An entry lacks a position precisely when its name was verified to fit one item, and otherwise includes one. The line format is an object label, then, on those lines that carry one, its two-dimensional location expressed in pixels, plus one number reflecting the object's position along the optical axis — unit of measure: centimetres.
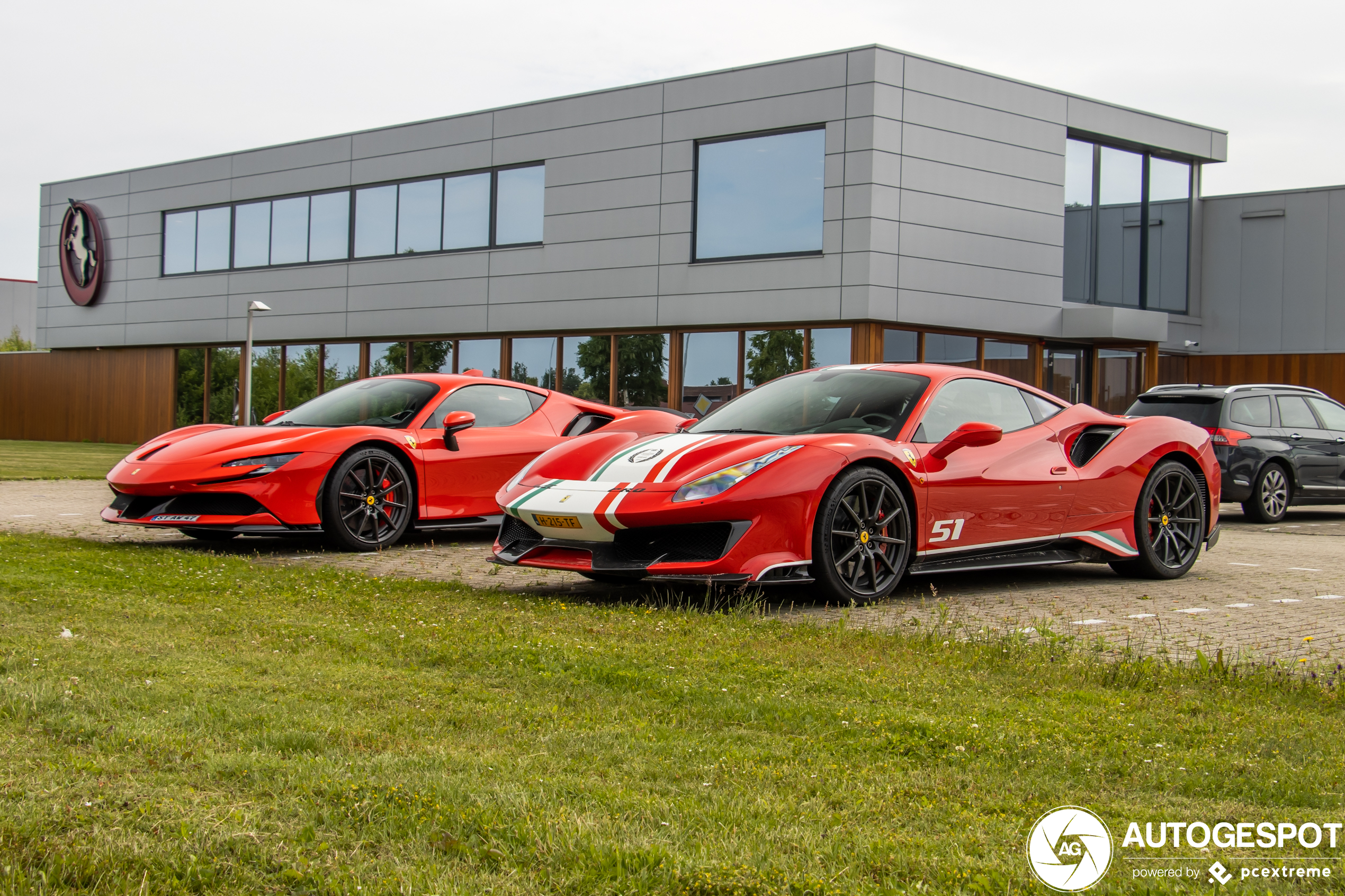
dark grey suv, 1481
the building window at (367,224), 2769
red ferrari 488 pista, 679
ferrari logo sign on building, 3716
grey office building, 2291
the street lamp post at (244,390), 3189
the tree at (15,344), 7838
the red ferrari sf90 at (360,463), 925
